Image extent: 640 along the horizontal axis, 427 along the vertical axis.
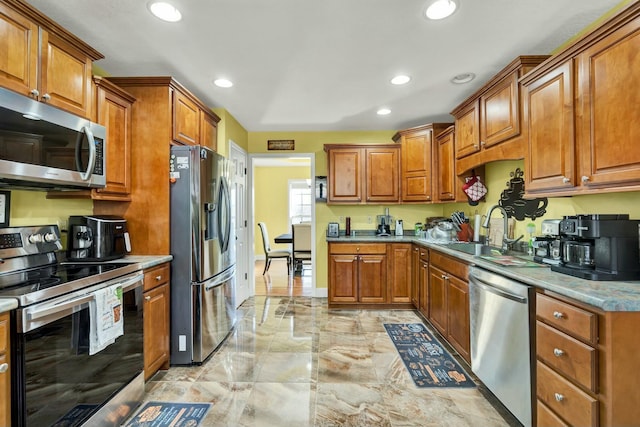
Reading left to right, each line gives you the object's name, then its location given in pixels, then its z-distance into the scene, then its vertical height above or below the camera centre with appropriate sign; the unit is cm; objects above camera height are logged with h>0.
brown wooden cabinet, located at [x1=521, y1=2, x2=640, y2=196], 145 +56
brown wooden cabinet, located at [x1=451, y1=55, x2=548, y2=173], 226 +83
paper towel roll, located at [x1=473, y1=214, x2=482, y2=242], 337 -12
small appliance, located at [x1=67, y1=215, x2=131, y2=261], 214 -15
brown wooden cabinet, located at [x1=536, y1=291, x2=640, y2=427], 123 -65
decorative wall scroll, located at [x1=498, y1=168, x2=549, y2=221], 256 +13
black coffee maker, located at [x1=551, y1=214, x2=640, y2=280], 152 -16
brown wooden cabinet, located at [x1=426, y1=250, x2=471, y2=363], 246 -76
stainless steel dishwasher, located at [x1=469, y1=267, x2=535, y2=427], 169 -76
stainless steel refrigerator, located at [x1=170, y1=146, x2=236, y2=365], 251 -31
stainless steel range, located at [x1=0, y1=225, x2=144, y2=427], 131 -58
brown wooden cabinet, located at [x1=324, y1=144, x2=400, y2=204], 430 +62
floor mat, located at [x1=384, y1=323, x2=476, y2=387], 231 -123
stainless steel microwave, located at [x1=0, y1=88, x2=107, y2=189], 151 +41
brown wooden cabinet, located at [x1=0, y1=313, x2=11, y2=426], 122 -63
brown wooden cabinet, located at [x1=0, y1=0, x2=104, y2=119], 157 +91
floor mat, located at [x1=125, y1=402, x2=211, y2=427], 186 -124
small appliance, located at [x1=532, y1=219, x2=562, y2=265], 195 -19
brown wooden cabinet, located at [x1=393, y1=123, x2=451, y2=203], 396 +73
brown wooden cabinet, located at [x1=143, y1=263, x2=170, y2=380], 220 -76
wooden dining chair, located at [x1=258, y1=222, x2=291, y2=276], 607 -71
